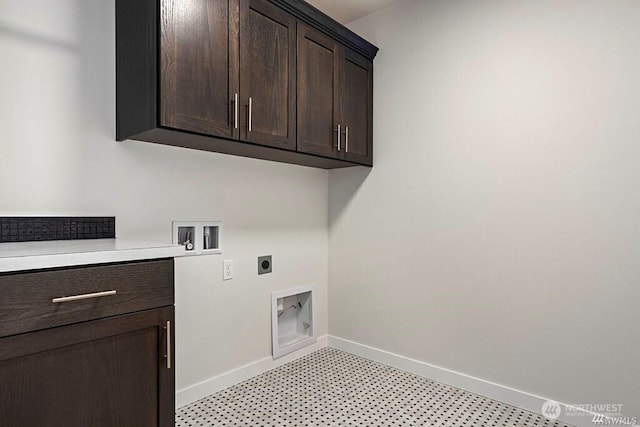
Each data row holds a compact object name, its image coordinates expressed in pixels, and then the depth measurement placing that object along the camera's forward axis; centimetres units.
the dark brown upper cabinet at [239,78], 147
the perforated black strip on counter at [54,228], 141
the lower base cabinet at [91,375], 98
